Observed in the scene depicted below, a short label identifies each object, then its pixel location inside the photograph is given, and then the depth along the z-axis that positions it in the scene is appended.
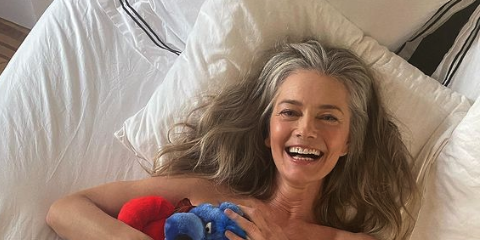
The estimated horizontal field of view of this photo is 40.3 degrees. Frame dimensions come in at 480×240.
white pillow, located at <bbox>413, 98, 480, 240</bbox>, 1.32
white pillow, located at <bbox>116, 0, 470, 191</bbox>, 1.48
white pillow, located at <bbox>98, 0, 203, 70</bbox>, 1.67
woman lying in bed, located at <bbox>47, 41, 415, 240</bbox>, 1.31
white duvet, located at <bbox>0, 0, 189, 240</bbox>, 1.37
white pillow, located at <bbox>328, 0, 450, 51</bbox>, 1.52
